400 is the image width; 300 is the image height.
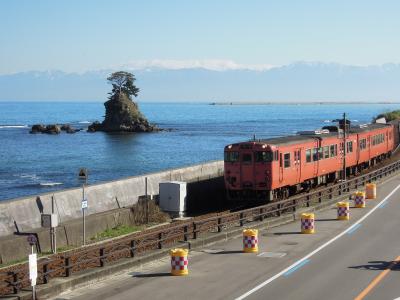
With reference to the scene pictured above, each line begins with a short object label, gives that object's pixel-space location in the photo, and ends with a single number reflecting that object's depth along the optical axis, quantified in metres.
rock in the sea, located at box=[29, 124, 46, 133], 154.02
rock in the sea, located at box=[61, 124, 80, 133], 152.85
